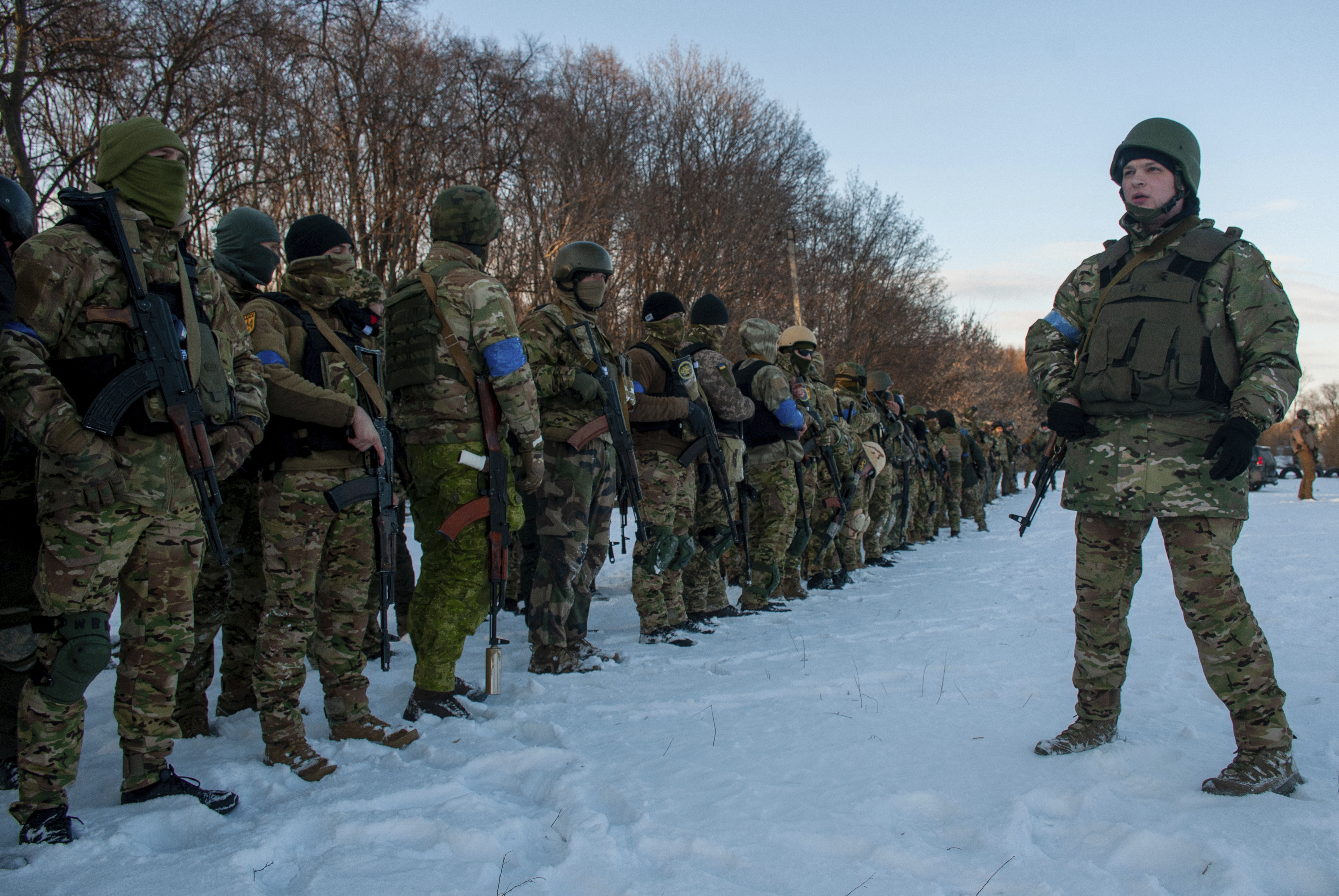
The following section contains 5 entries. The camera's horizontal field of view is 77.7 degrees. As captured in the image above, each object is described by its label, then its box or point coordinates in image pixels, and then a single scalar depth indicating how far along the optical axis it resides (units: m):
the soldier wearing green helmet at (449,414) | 3.66
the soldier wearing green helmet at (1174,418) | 2.70
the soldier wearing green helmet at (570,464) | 4.45
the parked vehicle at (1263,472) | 28.56
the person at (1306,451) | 18.84
